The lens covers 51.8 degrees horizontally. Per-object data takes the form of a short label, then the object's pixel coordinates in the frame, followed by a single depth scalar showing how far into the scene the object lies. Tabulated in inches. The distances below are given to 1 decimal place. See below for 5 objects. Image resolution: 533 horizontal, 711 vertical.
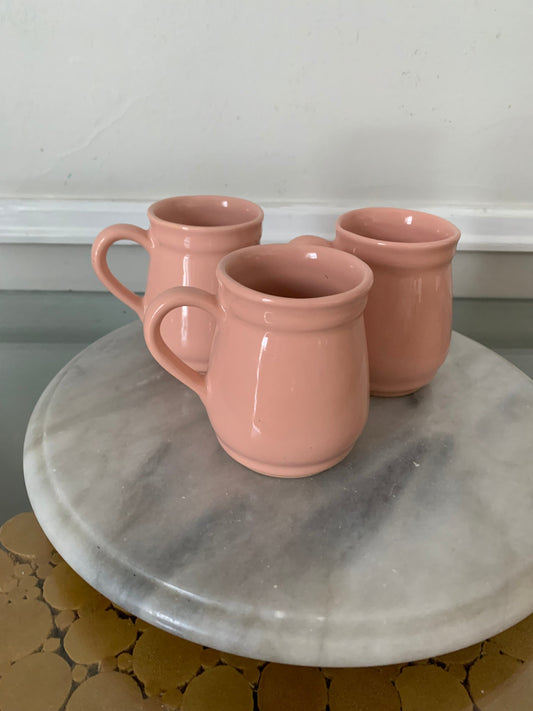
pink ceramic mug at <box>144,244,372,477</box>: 11.3
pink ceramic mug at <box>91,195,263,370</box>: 15.0
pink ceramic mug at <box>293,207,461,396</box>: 14.4
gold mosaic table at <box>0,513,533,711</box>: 11.4
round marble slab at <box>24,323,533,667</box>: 10.4
